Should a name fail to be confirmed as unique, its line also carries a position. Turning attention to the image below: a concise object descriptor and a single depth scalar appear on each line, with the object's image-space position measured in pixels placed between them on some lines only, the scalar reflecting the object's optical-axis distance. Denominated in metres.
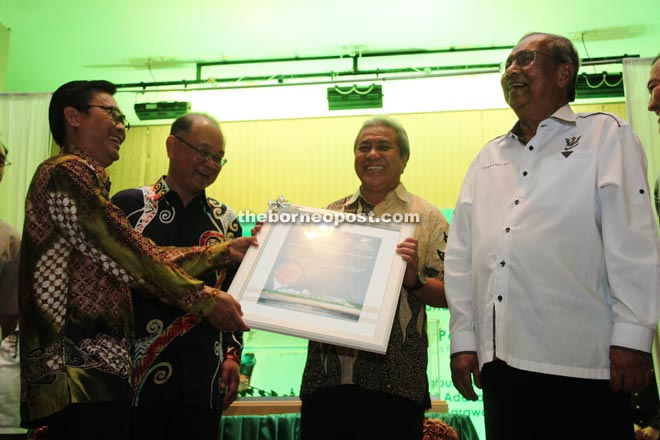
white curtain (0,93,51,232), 5.25
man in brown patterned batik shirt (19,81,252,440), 1.70
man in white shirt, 1.65
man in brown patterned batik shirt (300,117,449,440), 2.17
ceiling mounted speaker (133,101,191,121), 8.05
